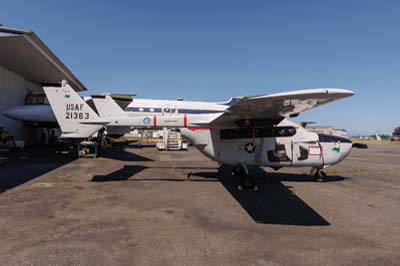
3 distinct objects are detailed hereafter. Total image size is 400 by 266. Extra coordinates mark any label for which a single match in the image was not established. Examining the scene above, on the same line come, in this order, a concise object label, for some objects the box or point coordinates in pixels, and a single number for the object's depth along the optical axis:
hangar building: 18.68
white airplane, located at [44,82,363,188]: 8.29
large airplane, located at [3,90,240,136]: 20.52
